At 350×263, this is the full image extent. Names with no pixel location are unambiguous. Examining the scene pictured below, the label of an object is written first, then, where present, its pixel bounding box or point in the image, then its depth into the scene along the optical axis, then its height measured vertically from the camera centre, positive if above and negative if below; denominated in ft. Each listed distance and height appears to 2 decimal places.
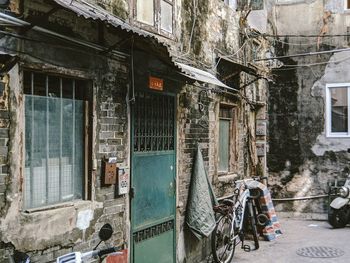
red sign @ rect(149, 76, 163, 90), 19.95 +2.37
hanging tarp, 23.29 -3.57
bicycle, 24.94 -5.02
